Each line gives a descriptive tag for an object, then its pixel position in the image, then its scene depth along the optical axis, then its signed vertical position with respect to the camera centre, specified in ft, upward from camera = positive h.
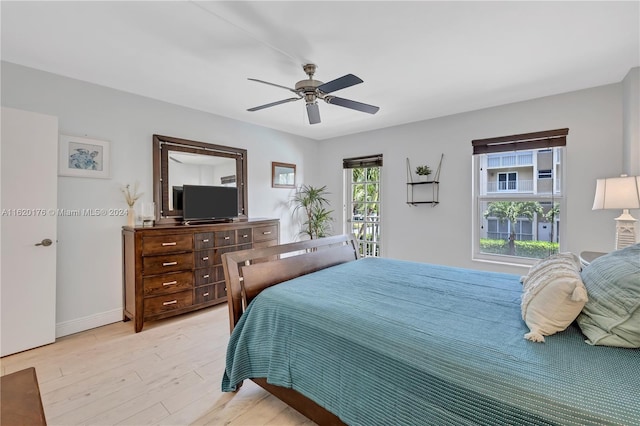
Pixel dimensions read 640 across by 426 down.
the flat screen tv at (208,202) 11.51 +0.34
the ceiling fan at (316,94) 7.29 +3.20
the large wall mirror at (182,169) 11.34 +1.81
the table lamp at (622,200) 7.43 +0.30
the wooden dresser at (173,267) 9.57 -2.08
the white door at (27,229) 8.08 -0.58
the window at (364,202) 15.98 +0.51
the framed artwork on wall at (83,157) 9.29 +1.79
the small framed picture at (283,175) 15.79 +2.02
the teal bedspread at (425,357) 3.05 -1.92
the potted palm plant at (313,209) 16.88 +0.08
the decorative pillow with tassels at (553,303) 3.97 -1.34
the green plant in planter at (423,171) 13.67 +1.93
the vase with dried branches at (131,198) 10.40 +0.44
